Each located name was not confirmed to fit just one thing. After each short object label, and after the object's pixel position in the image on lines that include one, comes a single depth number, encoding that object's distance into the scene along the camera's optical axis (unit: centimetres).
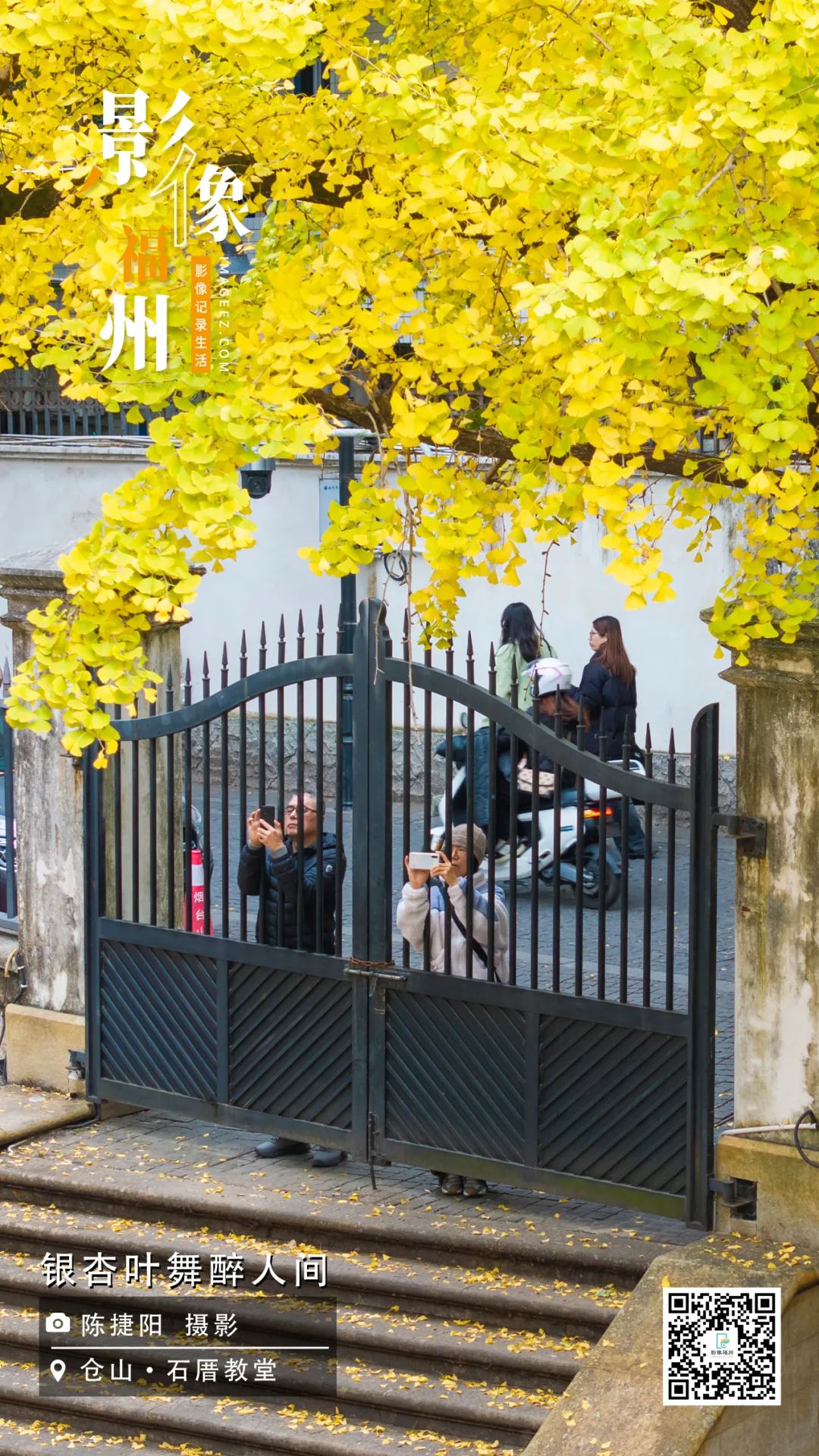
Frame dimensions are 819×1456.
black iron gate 1287
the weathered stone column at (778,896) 1227
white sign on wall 3397
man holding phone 1456
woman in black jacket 2447
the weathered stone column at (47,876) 1637
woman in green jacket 2333
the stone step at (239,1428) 1203
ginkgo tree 950
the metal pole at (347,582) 2972
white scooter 2128
